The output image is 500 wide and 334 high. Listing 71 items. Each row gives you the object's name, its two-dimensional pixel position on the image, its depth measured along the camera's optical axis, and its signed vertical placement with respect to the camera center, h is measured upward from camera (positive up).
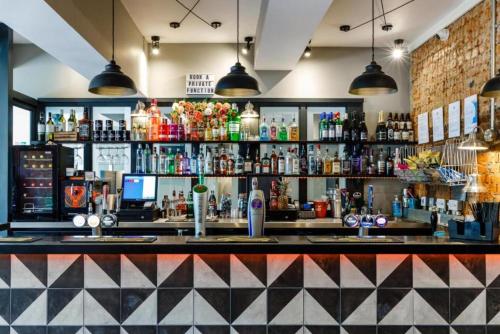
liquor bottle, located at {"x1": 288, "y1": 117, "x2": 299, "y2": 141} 5.20 +0.46
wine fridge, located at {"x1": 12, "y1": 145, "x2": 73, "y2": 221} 4.74 -0.13
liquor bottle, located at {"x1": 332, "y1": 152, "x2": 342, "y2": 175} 5.18 +0.02
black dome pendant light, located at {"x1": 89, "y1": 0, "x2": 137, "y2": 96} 3.06 +0.66
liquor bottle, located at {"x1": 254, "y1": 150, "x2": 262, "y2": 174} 5.20 +0.03
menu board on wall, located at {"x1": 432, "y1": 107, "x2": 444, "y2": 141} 4.53 +0.48
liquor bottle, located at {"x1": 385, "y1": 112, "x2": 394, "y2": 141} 5.31 +0.48
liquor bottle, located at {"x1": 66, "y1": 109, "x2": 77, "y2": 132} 5.17 +0.59
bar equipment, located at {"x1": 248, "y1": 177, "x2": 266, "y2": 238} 2.69 -0.28
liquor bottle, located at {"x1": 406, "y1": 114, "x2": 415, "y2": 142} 5.28 +0.51
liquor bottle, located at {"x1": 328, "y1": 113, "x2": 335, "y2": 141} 5.21 +0.48
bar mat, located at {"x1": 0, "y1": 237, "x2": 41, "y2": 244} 2.37 -0.40
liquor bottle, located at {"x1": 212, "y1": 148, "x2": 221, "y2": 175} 5.17 +0.07
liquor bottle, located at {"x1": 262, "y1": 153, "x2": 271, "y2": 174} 5.17 +0.04
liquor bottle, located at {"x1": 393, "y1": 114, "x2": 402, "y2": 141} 5.31 +0.47
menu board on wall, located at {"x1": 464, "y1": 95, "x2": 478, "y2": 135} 3.83 +0.51
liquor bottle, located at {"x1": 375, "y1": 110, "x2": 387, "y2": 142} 5.30 +0.49
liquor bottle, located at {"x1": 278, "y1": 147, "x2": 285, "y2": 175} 5.16 +0.04
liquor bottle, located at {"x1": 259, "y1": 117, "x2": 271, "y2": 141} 5.13 +0.46
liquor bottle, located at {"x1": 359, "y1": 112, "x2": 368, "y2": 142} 5.23 +0.47
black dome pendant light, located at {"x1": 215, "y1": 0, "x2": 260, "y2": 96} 3.07 +0.64
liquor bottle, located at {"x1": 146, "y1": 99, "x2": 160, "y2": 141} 5.16 +0.56
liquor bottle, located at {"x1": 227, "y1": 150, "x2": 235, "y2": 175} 5.16 +0.05
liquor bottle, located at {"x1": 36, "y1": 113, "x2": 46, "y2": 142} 5.13 +0.50
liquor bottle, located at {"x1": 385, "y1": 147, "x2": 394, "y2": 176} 5.23 +0.00
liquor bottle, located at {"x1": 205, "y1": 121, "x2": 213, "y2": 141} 5.13 +0.44
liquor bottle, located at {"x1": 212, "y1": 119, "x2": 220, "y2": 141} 5.12 +0.46
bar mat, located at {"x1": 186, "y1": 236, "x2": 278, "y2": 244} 2.36 -0.41
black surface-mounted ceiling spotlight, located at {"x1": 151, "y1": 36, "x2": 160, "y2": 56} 5.27 +1.61
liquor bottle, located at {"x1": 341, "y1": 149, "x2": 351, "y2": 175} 5.20 +0.03
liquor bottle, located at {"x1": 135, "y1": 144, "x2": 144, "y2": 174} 5.25 +0.12
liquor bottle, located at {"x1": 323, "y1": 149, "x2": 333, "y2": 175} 5.21 +0.03
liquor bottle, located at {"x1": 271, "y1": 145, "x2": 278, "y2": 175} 5.20 +0.06
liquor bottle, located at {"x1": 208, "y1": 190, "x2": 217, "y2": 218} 5.10 -0.45
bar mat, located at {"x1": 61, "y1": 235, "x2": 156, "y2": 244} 2.38 -0.40
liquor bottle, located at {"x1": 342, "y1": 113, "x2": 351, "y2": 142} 5.23 +0.49
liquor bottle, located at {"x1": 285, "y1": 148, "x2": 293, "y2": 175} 5.16 +0.06
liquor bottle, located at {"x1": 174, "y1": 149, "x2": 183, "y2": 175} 5.15 +0.07
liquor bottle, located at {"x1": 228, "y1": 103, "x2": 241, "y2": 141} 5.13 +0.54
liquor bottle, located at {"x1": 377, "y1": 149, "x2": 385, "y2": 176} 5.22 +0.01
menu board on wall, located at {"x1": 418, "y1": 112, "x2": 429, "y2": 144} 4.93 +0.48
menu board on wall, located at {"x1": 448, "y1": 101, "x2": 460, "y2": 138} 4.16 +0.49
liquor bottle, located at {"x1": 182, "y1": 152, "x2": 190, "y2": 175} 5.16 +0.06
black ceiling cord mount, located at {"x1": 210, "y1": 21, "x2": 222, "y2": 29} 4.76 +1.67
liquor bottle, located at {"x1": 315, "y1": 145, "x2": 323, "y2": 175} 5.20 +0.07
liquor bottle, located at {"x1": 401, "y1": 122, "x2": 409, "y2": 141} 5.28 +0.42
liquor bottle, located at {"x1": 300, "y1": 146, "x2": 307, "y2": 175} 5.22 +0.06
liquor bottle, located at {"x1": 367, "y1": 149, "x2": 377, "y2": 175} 5.22 +0.02
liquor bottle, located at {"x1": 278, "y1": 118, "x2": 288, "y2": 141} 5.19 +0.45
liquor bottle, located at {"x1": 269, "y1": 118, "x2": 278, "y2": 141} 5.17 +0.46
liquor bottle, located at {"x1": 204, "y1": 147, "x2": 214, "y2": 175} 5.14 +0.06
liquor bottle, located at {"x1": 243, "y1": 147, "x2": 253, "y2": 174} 5.15 +0.03
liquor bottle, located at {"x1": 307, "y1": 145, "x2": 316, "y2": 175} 5.20 +0.05
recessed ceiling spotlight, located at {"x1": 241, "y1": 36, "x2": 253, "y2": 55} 5.30 +1.60
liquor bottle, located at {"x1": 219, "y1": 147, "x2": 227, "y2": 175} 5.15 +0.06
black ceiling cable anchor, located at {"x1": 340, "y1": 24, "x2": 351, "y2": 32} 4.79 +1.63
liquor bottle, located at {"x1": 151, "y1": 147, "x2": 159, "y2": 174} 5.17 +0.09
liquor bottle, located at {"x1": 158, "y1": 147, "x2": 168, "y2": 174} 5.17 +0.05
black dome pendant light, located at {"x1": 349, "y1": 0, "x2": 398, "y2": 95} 3.06 +0.64
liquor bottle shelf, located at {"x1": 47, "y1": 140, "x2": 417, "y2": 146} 5.12 +0.34
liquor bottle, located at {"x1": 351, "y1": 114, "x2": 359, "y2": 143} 5.24 +0.49
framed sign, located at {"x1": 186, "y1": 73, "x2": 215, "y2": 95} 5.46 +1.12
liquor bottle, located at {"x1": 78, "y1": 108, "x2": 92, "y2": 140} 5.10 +0.51
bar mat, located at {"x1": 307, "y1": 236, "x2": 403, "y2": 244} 2.35 -0.41
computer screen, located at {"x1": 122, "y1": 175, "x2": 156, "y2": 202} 4.96 -0.23
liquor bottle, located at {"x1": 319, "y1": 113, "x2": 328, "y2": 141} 5.21 +0.51
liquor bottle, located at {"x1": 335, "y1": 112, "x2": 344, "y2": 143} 5.20 +0.49
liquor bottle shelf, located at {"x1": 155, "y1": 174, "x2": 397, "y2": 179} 5.12 -0.08
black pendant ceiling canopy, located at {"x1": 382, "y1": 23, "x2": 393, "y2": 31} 4.75 +1.62
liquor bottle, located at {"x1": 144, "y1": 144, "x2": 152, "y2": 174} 5.22 +0.13
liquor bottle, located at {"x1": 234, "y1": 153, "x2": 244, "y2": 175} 5.15 +0.04
